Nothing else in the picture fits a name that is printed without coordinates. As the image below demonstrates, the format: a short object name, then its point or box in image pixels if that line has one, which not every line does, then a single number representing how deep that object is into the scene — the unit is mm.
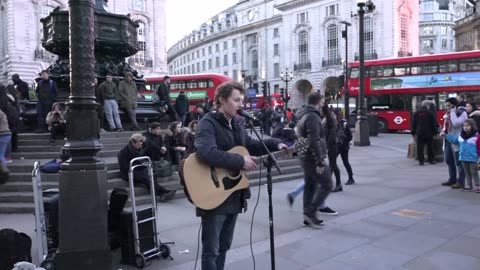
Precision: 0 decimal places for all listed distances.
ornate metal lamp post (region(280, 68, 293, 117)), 36500
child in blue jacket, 8352
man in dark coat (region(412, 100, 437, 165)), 12383
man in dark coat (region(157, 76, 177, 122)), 13962
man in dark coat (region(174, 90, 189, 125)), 16359
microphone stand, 3514
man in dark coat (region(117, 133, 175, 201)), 7254
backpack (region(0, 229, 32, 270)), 4121
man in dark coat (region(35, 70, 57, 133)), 10656
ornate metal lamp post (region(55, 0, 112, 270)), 4148
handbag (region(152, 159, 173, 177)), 8430
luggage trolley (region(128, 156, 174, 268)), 4694
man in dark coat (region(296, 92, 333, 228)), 6172
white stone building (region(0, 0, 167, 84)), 49031
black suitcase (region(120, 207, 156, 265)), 4742
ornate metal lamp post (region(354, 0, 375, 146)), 17703
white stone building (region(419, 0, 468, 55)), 100750
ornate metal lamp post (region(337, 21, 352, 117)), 25528
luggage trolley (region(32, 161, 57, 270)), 4496
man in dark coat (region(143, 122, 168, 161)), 8414
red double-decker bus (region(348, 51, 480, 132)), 22531
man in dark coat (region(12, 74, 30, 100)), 12858
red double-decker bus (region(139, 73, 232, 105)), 31578
